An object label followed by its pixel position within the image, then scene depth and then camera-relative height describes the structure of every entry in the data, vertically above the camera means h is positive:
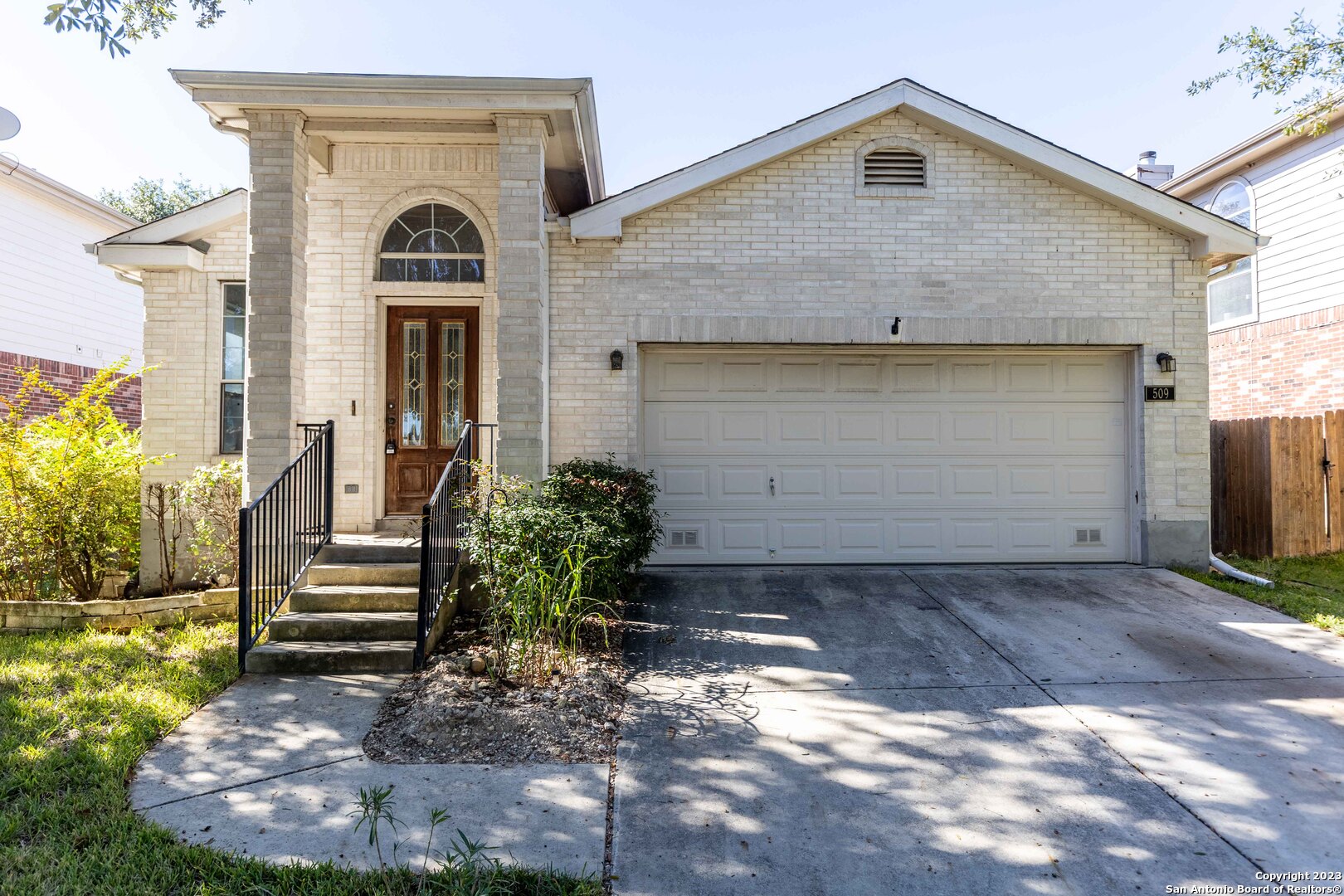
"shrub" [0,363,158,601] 6.39 -0.30
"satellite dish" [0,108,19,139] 10.90 +5.35
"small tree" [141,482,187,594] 7.05 -0.56
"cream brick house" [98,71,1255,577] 7.48 +1.42
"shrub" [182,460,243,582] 6.74 -0.38
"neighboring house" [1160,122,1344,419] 10.47 +2.93
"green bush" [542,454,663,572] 5.68 -0.30
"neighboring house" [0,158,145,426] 11.30 +3.08
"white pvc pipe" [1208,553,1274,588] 7.24 -1.17
